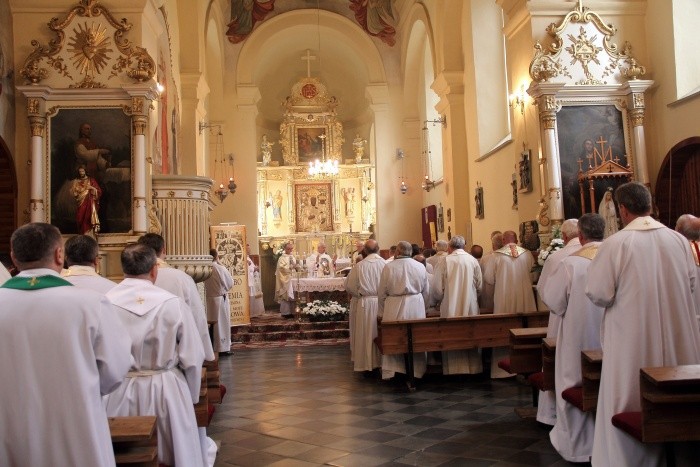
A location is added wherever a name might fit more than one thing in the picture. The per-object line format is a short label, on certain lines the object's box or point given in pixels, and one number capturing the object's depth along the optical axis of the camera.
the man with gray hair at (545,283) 5.30
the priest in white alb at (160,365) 3.48
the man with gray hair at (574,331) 4.76
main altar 19.89
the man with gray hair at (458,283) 8.48
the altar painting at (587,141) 9.16
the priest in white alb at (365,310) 8.78
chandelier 17.45
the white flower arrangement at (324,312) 13.49
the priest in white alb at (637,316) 3.72
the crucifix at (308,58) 20.42
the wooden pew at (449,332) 7.75
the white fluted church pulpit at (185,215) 8.44
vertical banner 13.45
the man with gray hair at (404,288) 8.36
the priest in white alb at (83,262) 3.76
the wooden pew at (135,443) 2.95
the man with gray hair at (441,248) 9.77
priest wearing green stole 2.59
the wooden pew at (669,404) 3.18
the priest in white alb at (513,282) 8.55
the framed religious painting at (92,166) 8.47
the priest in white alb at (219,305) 11.00
